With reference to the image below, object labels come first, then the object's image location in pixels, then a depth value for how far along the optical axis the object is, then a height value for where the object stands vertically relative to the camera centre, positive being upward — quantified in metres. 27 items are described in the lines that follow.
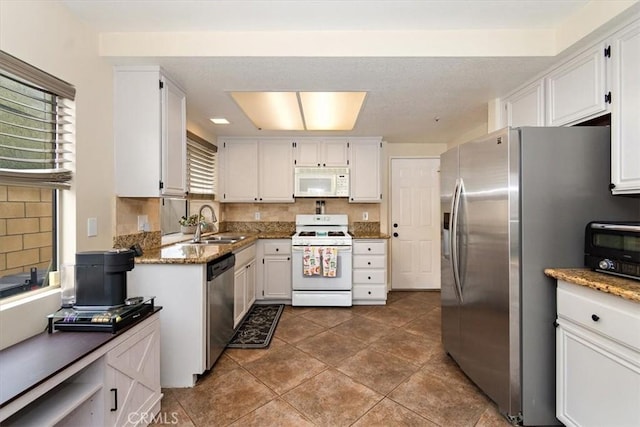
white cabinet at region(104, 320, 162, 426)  1.37 -0.87
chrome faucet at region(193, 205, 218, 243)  3.10 -0.21
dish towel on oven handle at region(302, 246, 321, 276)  3.54 -0.58
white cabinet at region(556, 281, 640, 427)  1.22 -0.69
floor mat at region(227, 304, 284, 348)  2.63 -1.18
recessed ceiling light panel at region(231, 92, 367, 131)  2.62 +1.08
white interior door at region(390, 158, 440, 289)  4.33 -0.17
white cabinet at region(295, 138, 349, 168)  3.99 +0.86
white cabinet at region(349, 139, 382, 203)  3.99 +0.61
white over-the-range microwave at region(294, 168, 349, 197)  3.94 +0.45
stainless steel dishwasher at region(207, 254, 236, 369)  2.13 -0.74
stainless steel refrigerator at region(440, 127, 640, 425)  1.63 -0.08
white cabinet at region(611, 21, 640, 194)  1.51 +0.56
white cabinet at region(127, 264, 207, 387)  2.01 -0.69
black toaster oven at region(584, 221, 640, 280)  1.36 -0.17
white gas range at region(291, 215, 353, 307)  3.54 -0.73
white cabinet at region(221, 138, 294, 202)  4.01 +0.67
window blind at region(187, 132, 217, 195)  3.32 +0.61
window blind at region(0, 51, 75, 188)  1.38 +0.48
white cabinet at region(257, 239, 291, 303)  3.72 -0.73
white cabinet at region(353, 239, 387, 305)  3.69 -0.71
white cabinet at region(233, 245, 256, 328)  2.81 -0.75
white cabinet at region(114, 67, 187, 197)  2.10 +0.61
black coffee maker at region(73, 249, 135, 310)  1.50 -0.35
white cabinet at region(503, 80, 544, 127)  2.15 +0.86
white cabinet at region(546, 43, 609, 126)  1.70 +0.81
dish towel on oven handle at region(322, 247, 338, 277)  3.53 -0.58
